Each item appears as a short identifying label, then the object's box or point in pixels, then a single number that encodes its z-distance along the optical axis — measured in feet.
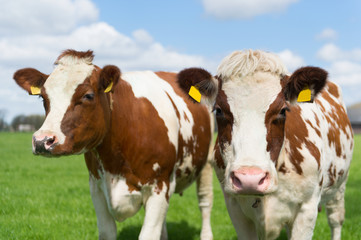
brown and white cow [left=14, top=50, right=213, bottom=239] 13.82
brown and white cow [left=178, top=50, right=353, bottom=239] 11.07
